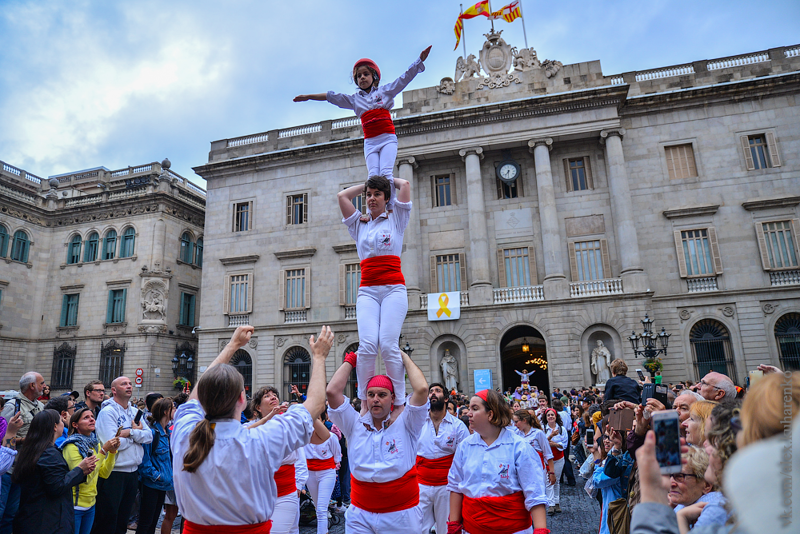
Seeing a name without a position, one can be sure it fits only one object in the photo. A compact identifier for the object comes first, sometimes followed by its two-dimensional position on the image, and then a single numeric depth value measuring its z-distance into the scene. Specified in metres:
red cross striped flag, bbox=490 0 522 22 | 27.52
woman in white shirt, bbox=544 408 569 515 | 10.38
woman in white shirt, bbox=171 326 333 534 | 2.86
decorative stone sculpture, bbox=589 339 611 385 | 23.92
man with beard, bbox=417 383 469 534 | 6.94
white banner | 26.08
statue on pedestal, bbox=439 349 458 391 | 25.66
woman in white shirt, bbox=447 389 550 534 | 4.34
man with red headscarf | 4.38
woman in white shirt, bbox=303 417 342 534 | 8.10
